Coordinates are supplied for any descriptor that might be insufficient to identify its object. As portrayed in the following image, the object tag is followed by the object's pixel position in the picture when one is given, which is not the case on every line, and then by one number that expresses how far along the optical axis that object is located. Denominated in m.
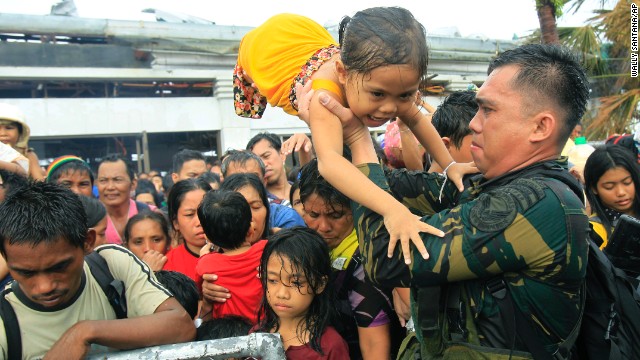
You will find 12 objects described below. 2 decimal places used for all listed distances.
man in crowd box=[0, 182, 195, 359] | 1.77
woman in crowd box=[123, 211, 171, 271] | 3.73
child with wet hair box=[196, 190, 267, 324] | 2.78
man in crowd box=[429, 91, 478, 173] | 2.65
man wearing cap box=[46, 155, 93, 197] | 4.39
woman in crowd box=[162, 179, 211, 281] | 3.44
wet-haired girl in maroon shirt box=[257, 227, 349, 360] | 2.29
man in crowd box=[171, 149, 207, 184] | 5.84
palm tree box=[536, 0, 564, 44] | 8.65
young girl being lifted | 1.63
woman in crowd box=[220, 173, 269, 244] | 3.37
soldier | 1.48
